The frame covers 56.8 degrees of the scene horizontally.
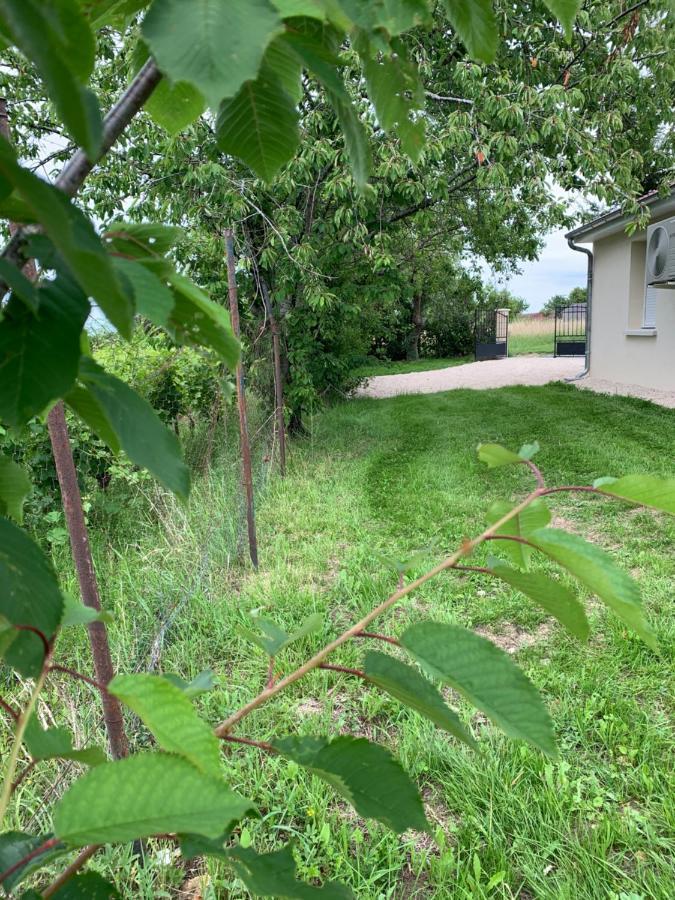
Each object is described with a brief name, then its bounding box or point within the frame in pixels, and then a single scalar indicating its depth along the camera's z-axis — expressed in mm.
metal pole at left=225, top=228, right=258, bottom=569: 3598
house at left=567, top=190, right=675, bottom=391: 9094
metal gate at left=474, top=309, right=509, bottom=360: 20712
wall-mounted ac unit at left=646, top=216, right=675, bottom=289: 7621
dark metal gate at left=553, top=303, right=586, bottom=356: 19484
